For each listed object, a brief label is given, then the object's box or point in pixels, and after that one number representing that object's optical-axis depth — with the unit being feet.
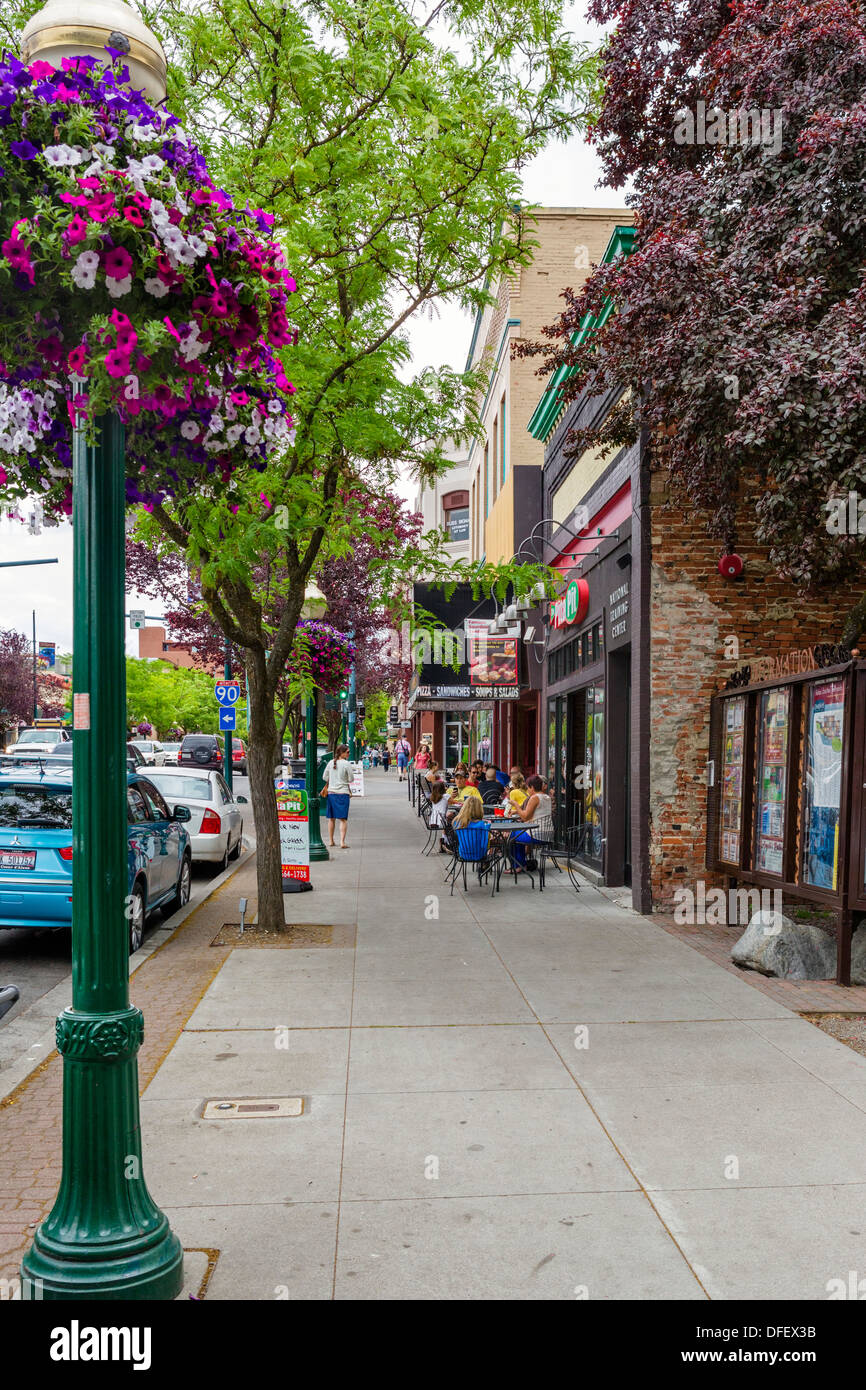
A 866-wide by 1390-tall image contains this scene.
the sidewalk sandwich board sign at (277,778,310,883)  40.14
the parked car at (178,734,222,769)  151.53
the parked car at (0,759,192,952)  29.84
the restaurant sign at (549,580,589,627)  51.52
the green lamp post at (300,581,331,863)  56.49
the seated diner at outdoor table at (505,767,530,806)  53.66
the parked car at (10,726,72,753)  114.30
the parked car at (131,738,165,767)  155.74
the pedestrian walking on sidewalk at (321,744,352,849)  63.05
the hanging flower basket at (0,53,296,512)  10.53
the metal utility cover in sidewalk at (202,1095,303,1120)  18.56
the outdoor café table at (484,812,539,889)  45.16
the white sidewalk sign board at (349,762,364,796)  67.10
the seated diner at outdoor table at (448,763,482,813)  54.89
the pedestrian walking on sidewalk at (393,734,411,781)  203.42
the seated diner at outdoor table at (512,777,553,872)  47.78
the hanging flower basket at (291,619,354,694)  54.90
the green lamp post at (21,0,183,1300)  11.59
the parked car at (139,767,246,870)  51.78
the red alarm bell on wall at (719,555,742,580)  39.09
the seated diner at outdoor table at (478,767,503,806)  60.85
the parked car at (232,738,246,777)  182.23
